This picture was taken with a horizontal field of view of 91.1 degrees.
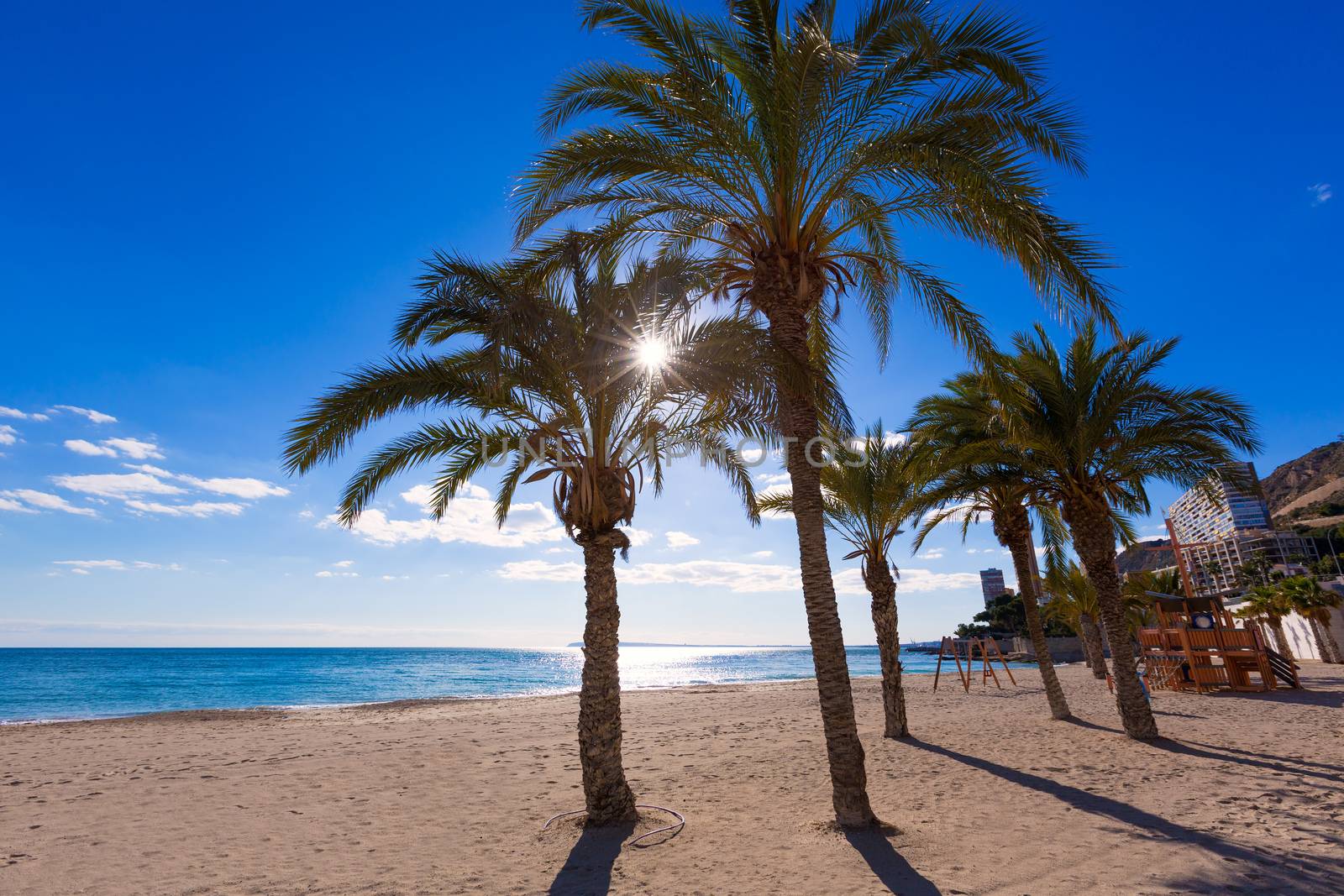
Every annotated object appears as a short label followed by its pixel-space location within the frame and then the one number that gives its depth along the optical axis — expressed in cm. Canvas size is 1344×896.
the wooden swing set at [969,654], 2425
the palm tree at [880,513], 1292
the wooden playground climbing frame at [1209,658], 1817
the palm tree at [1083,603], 2502
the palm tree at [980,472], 1282
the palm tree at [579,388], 752
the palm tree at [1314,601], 2384
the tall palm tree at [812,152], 682
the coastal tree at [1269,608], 2474
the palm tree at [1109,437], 1122
